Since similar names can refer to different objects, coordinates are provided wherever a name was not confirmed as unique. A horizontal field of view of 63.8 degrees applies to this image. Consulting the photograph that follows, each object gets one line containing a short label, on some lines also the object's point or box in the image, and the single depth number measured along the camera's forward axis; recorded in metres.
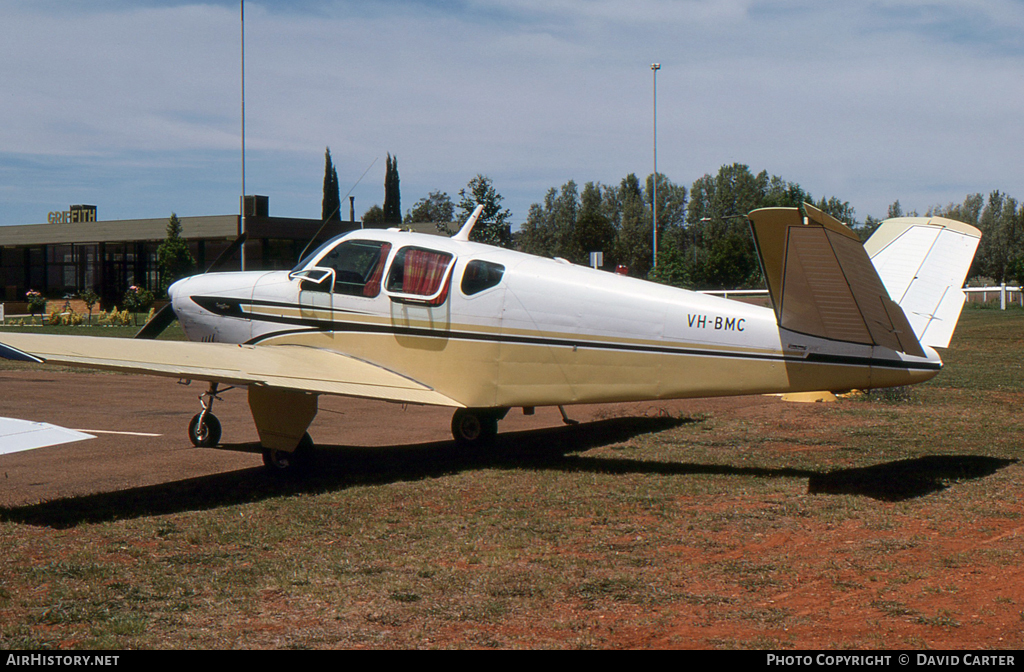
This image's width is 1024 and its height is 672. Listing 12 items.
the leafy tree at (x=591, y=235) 79.31
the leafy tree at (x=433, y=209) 136.75
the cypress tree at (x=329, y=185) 67.00
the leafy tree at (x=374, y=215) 117.66
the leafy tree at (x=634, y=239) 84.12
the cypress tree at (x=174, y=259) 45.72
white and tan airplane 7.47
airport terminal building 51.16
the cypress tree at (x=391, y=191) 79.88
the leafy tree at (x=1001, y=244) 84.00
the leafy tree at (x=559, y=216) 96.25
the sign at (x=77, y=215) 66.94
